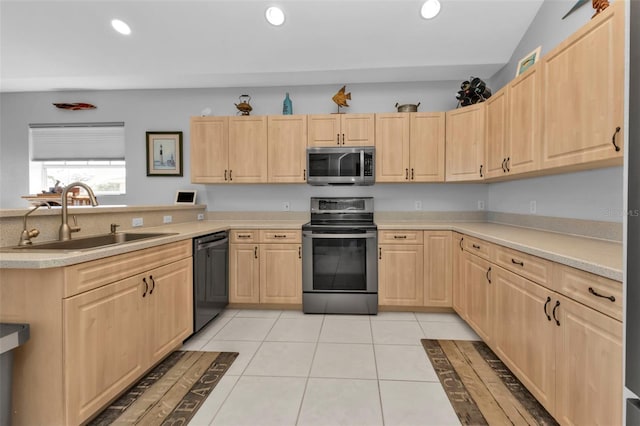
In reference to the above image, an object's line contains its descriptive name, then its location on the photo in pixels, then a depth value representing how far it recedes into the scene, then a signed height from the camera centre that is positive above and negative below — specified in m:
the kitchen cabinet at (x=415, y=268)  3.10 -0.60
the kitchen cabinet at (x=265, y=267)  3.24 -0.61
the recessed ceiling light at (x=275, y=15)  2.88 +1.90
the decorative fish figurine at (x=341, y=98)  3.55 +1.34
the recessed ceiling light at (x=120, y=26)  3.07 +1.91
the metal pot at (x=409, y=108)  3.40 +1.18
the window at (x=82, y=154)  4.16 +0.79
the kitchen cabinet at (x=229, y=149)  3.49 +0.72
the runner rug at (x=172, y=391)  1.64 -1.13
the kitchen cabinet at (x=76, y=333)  1.39 -0.63
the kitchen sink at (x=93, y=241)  1.76 -0.21
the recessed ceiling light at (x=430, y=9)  2.76 +1.89
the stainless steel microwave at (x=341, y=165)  3.34 +0.51
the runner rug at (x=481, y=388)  1.63 -1.12
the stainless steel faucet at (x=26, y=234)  1.71 -0.14
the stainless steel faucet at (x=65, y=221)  1.89 -0.07
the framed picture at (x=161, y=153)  4.05 +0.78
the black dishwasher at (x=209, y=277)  2.58 -0.63
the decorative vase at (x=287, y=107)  3.59 +1.25
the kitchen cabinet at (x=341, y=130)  3.38 +0.92
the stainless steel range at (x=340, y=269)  3.12 -0.62
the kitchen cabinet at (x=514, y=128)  2.14 +0.68
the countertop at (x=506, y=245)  1.33 -0.21
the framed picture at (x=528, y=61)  2.40 +1.26
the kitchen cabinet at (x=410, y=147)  3.34 +0.72
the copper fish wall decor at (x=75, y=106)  4.04 +1.42
